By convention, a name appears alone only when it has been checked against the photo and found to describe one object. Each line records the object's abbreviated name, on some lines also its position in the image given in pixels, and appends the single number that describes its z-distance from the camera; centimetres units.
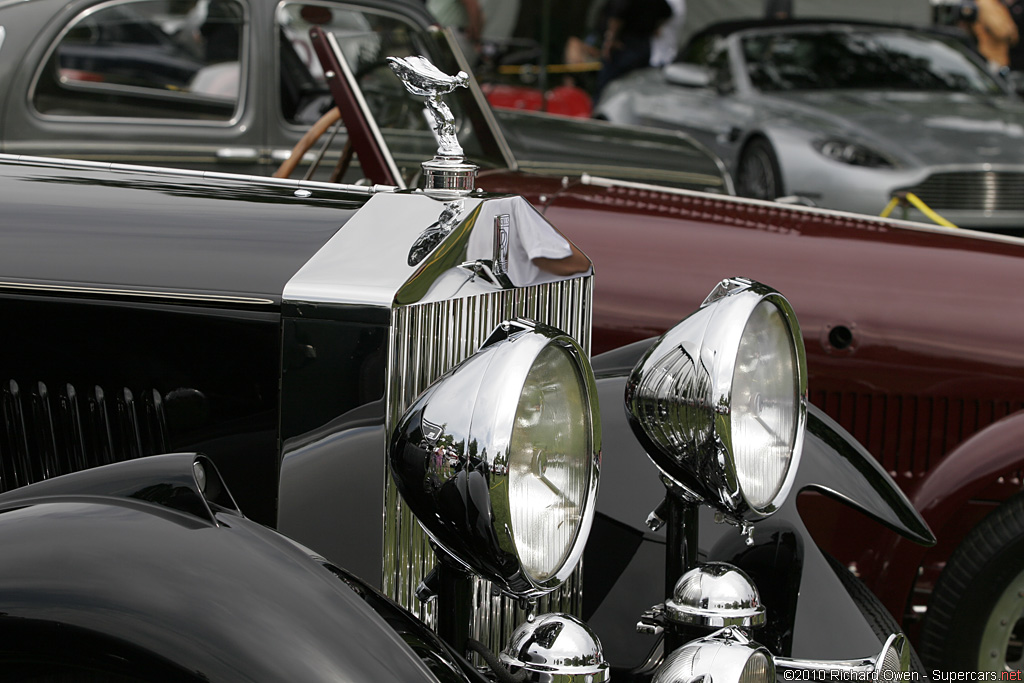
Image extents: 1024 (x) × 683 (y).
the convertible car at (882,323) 550
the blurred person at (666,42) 1923
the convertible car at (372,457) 250
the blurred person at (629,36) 1898
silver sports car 1303
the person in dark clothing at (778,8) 2229
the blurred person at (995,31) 2148
